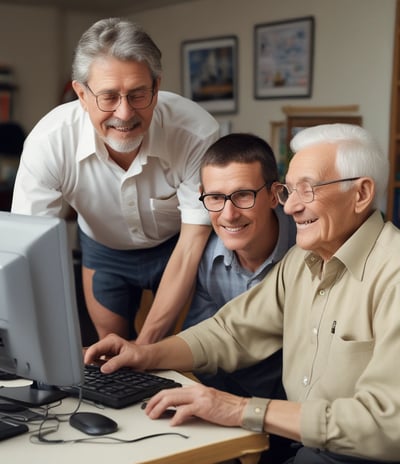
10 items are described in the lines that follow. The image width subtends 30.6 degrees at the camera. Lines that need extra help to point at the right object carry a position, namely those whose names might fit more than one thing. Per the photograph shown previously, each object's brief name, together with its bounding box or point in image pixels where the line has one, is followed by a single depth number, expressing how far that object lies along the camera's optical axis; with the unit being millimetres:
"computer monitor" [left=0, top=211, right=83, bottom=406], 1301
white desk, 1257
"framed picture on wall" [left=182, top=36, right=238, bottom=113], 6398
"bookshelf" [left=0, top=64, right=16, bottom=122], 7012
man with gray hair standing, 2066
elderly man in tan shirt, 1395
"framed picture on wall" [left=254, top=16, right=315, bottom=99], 5711
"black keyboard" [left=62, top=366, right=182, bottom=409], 1515
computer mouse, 1354
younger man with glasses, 2039
